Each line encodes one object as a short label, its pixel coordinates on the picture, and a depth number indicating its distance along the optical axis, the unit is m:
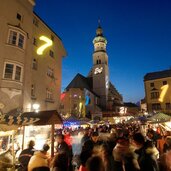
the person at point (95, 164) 3.20
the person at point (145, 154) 4.43
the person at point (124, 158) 4.18
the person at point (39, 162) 5.15
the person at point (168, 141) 6.56
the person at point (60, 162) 4.55
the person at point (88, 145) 5.54
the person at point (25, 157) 6.69
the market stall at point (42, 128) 11.49
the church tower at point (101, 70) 70.50
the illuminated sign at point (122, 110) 67.99
